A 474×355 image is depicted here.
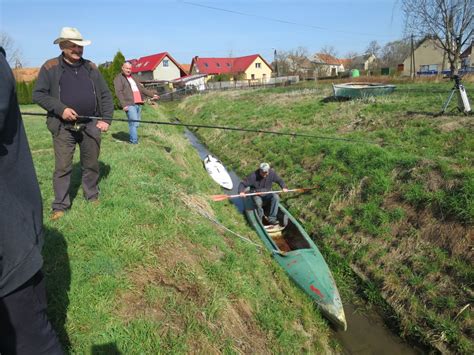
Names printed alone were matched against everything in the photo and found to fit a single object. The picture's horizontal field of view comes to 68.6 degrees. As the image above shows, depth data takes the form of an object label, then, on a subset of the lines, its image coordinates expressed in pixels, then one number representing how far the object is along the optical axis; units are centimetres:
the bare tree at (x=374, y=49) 8420
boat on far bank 1592
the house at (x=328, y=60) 7637
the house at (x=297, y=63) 7022
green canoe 525
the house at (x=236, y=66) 6731
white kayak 1094
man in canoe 787
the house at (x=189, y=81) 5228
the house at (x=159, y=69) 5894
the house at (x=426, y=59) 5231
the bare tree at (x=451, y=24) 3031
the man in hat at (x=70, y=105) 421
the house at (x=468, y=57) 5107
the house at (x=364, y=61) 8181
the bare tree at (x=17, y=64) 4778
